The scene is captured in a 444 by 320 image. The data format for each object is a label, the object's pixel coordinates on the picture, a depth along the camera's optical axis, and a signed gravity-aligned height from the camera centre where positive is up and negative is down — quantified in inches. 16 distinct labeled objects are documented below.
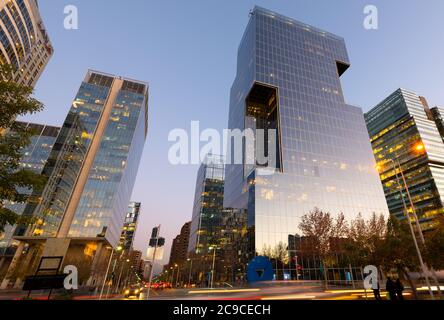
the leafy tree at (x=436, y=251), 869.8 +121.9
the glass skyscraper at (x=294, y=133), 2448.3 +1677.2
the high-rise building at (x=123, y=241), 7619.6 +674.8
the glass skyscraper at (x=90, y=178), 2805.1 +1078.3
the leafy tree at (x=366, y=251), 964.6 +121.2
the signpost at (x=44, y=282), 604.8 -56.5
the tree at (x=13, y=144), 512.4 +238.0
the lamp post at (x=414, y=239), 724.8 +143.2
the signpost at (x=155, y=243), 585.9 +54.7
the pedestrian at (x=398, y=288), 590.9 -10.1
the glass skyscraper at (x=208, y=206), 5098.4 +1392.5
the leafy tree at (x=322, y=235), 1667.1 +294.2
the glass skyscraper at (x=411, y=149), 4579.2 +2871.7
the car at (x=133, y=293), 1422.5 -159.3
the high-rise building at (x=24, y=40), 2546.8 +2626.3
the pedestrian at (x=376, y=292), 666.5 -27.6
